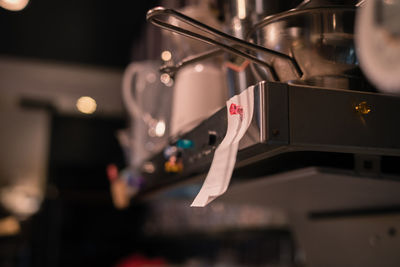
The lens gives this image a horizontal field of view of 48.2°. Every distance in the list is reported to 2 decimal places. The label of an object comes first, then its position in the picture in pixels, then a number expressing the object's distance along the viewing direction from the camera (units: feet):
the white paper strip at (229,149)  1.70
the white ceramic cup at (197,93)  3.05
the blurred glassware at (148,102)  3.87
